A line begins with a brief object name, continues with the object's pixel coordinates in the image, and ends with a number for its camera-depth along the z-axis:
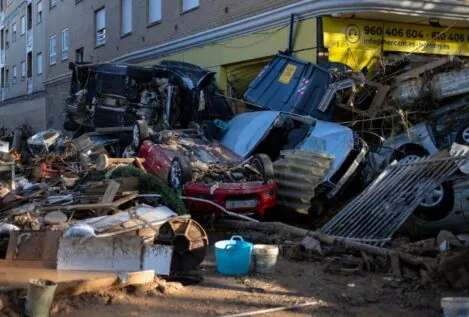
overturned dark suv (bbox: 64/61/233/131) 13.55
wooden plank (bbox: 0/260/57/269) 5.94
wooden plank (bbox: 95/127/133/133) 13.64
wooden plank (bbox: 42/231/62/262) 6.03
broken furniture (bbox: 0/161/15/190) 9.95
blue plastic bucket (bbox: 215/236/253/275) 6.22
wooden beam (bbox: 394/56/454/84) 10.57
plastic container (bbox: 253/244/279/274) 6.31
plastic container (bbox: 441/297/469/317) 4.46
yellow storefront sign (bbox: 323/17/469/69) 13.62
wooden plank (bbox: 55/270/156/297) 5.03
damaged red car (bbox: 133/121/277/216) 8.66
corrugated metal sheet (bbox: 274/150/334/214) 9.09
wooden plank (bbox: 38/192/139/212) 7.82
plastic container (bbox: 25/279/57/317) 4.60
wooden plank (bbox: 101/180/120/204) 8.12
